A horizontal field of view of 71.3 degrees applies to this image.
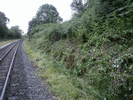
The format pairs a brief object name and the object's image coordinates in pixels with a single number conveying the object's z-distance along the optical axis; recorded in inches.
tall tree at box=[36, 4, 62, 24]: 1417.2
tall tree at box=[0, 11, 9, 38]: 1509.7
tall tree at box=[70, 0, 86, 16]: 409.7
